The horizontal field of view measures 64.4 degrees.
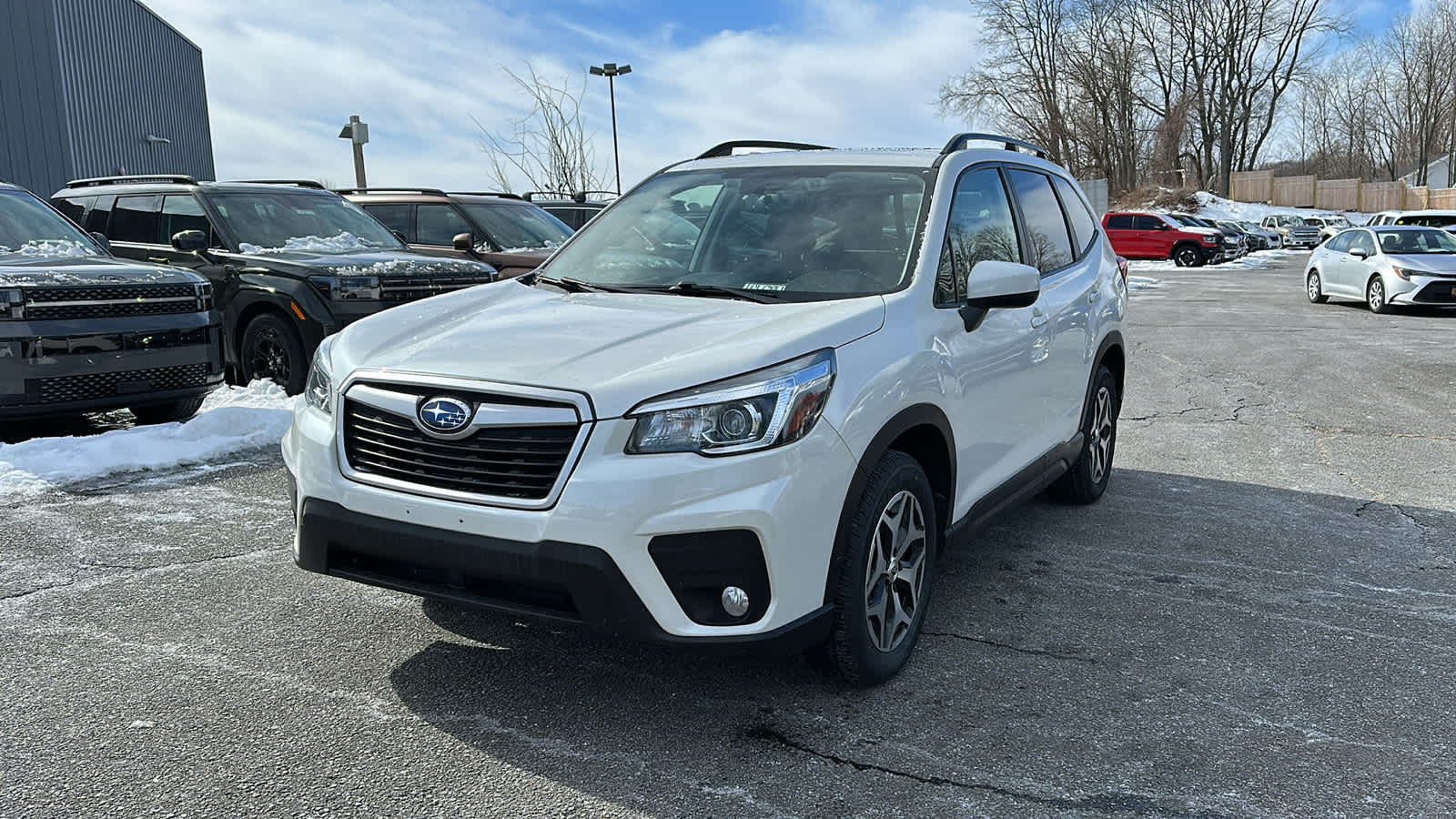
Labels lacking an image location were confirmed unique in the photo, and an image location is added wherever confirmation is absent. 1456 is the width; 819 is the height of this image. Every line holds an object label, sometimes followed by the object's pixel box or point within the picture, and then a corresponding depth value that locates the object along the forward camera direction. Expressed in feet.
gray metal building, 75.97
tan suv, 40.11
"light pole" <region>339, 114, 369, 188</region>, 58.80
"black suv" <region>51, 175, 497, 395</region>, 28.45
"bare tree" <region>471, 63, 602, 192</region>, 69.41
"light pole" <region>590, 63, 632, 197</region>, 86.76
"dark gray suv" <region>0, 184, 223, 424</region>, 22.40
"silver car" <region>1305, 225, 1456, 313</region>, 56.54
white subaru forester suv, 10.05
